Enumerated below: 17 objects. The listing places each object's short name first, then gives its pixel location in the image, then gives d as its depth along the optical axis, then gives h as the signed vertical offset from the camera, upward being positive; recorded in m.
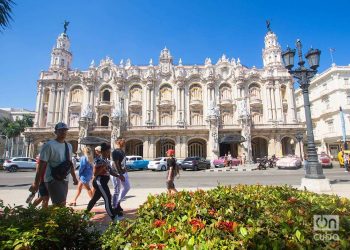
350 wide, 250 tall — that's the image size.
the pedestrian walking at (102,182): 4.96 -0.57
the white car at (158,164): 24.97 -0.88
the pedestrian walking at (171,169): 7.19 -0.42
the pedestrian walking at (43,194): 4.60 -0.74
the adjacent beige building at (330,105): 36.75 +8.34
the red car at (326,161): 24.32 -0.56
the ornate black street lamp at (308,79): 9.37 +3.39
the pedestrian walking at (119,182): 5.43 -0.63
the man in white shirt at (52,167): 4.08 -0.21
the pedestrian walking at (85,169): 7.35 -0.41
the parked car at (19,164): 25.02 -0.85
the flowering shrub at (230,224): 2.00 -0.73
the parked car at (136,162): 26.34 -0.75
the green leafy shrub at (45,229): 1.85 -0.64
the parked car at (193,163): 24.80 -0.79
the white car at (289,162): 23.63 -0.70
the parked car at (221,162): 27.75 -0.75
